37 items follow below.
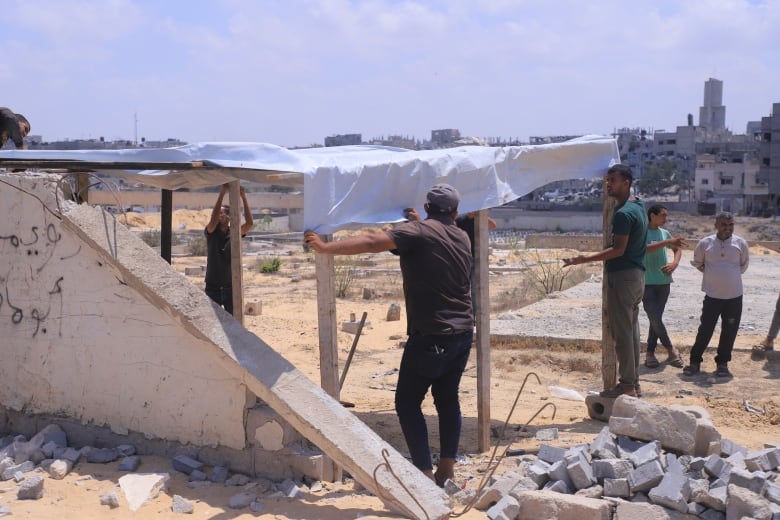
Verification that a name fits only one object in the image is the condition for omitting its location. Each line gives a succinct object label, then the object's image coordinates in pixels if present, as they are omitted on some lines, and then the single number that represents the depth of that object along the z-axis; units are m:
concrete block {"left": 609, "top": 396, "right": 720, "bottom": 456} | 5.70
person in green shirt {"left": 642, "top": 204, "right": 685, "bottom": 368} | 9.62
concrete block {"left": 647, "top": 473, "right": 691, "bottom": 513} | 5.02
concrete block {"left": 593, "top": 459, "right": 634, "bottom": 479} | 5.23
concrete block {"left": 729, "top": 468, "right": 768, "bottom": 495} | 5.05
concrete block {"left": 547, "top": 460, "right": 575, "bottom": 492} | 5.25
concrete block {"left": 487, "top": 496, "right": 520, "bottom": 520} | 4.87
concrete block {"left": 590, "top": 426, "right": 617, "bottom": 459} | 5.49
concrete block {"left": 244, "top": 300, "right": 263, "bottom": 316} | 14.47
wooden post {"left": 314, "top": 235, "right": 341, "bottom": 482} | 5.77
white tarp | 5.81
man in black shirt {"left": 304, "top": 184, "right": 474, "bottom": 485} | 5.29
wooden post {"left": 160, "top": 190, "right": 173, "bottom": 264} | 7.32
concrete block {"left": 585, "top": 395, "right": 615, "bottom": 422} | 7.45
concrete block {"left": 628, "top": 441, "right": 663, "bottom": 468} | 5.34
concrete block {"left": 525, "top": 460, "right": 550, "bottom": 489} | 5.30
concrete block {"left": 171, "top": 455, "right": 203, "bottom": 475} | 5.59
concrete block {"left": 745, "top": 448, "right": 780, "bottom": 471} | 5.44
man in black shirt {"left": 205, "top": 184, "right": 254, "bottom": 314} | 8.31
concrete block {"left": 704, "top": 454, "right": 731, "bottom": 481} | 5.30
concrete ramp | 5.26
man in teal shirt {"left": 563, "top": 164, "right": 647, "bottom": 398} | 7.09
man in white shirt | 9.20
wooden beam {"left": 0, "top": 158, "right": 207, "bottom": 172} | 5.81
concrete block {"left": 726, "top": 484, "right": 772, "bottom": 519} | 4.78
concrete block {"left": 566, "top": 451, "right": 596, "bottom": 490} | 5.22
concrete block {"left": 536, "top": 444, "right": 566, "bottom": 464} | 5.52
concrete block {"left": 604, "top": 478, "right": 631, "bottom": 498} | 5.13
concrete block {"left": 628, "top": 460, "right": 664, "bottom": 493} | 5.14
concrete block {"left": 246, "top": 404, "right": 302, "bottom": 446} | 5.50
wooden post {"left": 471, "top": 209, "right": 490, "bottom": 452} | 6.66
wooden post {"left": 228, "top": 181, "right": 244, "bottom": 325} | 6.22
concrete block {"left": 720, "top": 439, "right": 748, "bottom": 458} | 5.75
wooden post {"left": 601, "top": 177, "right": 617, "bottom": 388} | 7.68
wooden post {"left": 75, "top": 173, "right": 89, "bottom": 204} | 6.17
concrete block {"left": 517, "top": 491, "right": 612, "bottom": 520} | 4.85
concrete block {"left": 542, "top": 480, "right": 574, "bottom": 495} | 5.18
